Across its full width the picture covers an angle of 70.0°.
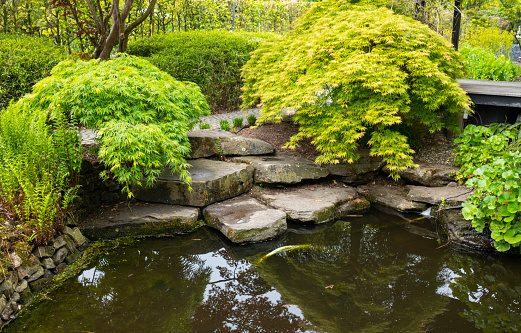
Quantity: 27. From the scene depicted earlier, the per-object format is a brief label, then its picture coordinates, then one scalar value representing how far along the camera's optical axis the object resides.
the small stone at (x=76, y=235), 3.57
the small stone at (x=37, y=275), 2.97
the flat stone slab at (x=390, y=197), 4.78
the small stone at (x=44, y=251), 3.12
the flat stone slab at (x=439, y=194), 4.50
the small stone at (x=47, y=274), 3.12
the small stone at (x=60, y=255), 3.30
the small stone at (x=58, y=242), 3.34
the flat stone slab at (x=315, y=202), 4.42
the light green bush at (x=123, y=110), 3.56
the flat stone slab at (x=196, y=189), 4.34
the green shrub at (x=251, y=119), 6.66
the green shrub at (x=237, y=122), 6.44
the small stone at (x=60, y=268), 3.26
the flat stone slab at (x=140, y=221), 3.89
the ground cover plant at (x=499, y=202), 3.48
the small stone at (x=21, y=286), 2.82
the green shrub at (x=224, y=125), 6.21
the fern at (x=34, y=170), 3.11
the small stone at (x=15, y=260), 2.83
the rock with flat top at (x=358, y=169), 5.34
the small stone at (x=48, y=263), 3.16
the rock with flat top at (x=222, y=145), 5.30
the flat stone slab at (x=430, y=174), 5.11
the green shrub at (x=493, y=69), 7.95
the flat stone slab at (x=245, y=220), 3.90
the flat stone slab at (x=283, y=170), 5.02
